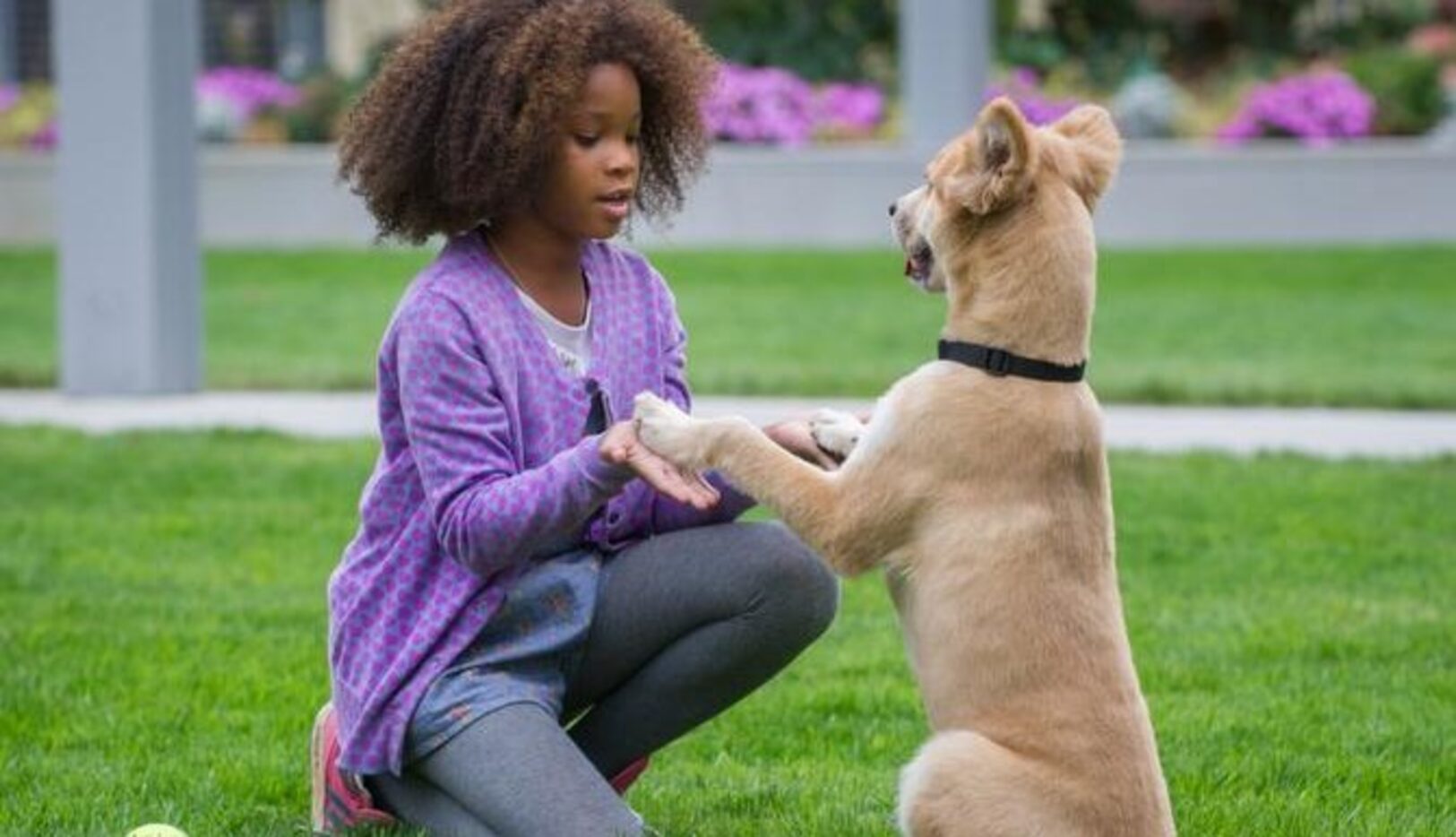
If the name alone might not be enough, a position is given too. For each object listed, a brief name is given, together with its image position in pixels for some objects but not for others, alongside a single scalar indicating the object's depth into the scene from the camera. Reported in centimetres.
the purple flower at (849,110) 2102
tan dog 378
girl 413
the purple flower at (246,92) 2302
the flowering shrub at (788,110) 2067
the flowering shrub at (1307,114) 2028
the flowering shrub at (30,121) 2233
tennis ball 447
